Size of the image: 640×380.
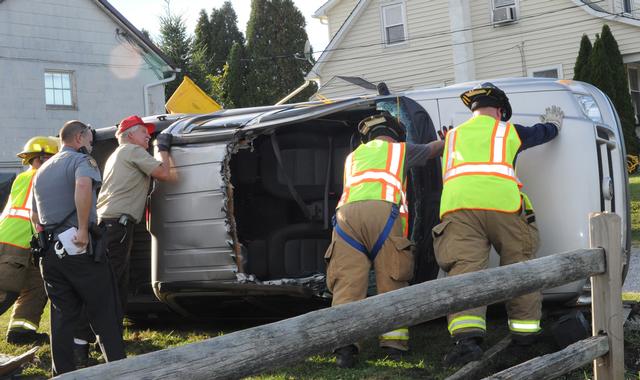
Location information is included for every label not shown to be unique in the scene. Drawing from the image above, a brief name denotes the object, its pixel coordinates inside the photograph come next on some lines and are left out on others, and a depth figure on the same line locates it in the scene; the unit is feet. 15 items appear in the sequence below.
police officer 16.94
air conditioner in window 66.69
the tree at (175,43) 110.73
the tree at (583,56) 60.80
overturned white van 18.10
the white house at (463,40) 63.98
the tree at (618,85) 59.72
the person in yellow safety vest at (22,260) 22.04
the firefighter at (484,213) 16.39
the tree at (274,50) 118.21
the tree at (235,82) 117.08
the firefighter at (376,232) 17.26
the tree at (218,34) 128.06
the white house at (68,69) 65.41
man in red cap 19.48
